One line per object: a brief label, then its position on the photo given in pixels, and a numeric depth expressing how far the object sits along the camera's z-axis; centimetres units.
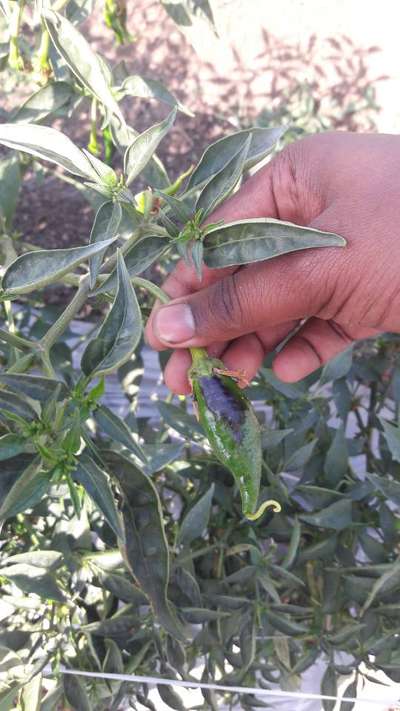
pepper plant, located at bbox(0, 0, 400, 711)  20
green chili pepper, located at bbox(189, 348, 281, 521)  19
